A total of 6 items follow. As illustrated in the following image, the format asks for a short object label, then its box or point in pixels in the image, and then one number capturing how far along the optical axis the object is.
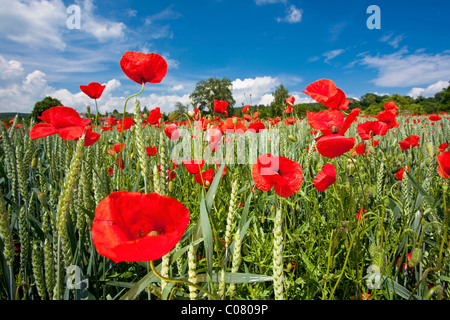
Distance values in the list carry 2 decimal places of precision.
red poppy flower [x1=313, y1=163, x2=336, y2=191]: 0.88
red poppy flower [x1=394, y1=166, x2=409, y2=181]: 1.41
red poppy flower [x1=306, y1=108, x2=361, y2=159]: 0.75
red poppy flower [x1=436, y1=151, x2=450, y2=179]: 0.90
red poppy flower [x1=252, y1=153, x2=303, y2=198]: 0.71
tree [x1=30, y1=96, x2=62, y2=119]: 15.66
